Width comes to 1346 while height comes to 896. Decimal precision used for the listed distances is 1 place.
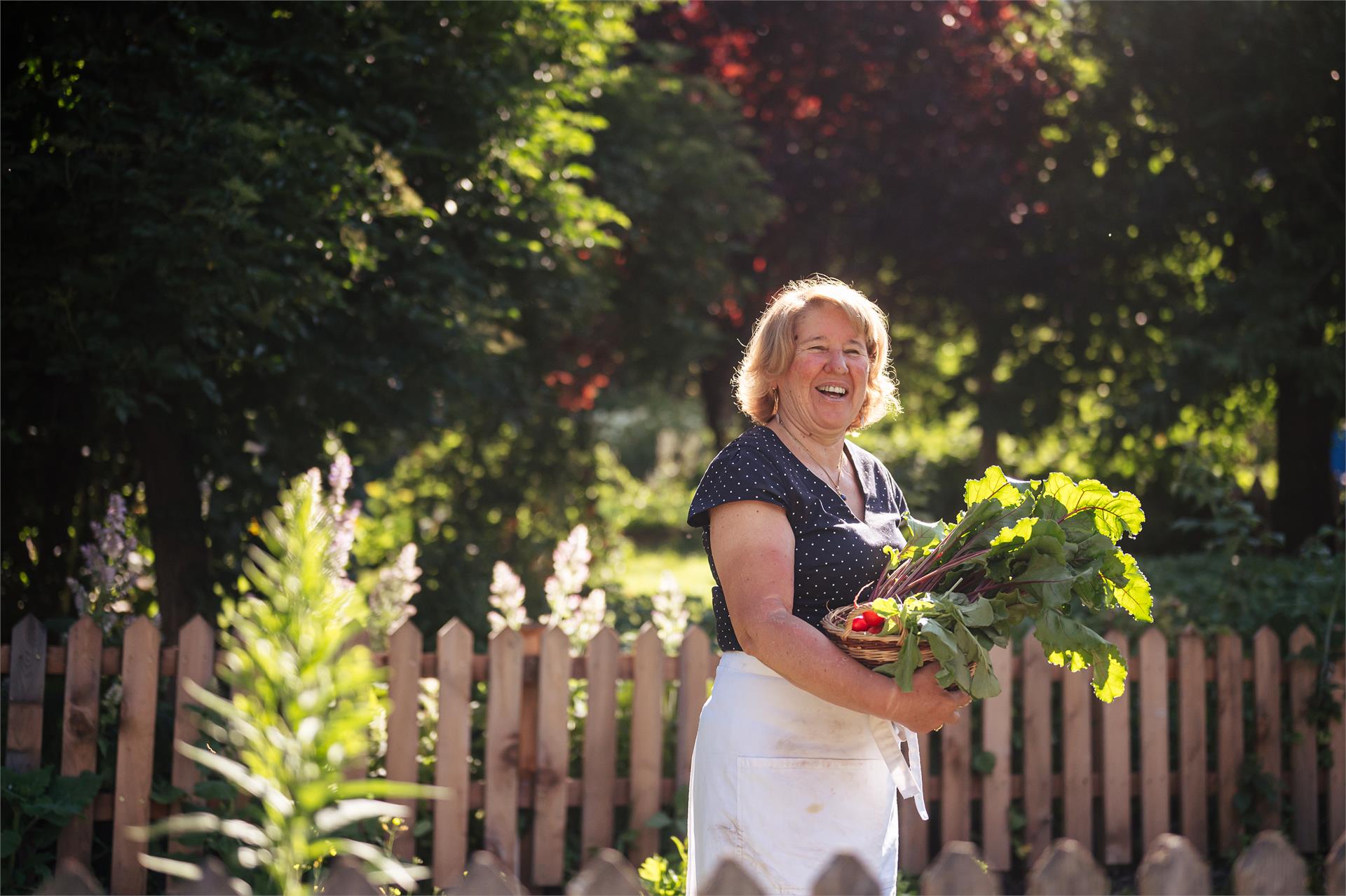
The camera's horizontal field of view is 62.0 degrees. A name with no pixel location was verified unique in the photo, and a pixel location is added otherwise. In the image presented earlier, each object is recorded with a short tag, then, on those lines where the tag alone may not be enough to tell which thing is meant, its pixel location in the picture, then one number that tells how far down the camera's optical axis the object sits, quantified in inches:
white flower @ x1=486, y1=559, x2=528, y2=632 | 169.0
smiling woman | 81.0
